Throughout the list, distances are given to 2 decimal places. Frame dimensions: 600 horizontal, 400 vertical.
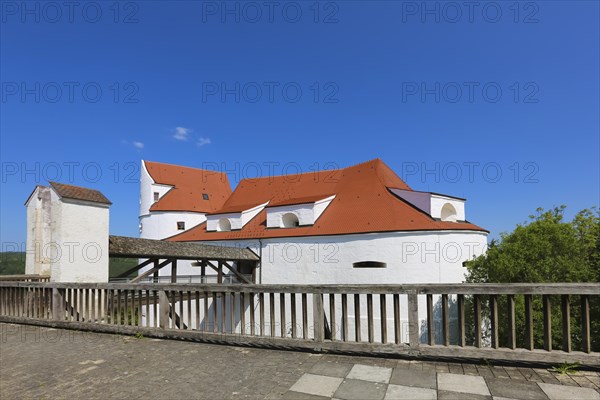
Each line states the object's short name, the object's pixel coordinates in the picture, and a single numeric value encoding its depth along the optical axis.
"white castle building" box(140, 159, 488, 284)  18.63
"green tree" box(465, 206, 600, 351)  15.86
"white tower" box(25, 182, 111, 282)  6.93
